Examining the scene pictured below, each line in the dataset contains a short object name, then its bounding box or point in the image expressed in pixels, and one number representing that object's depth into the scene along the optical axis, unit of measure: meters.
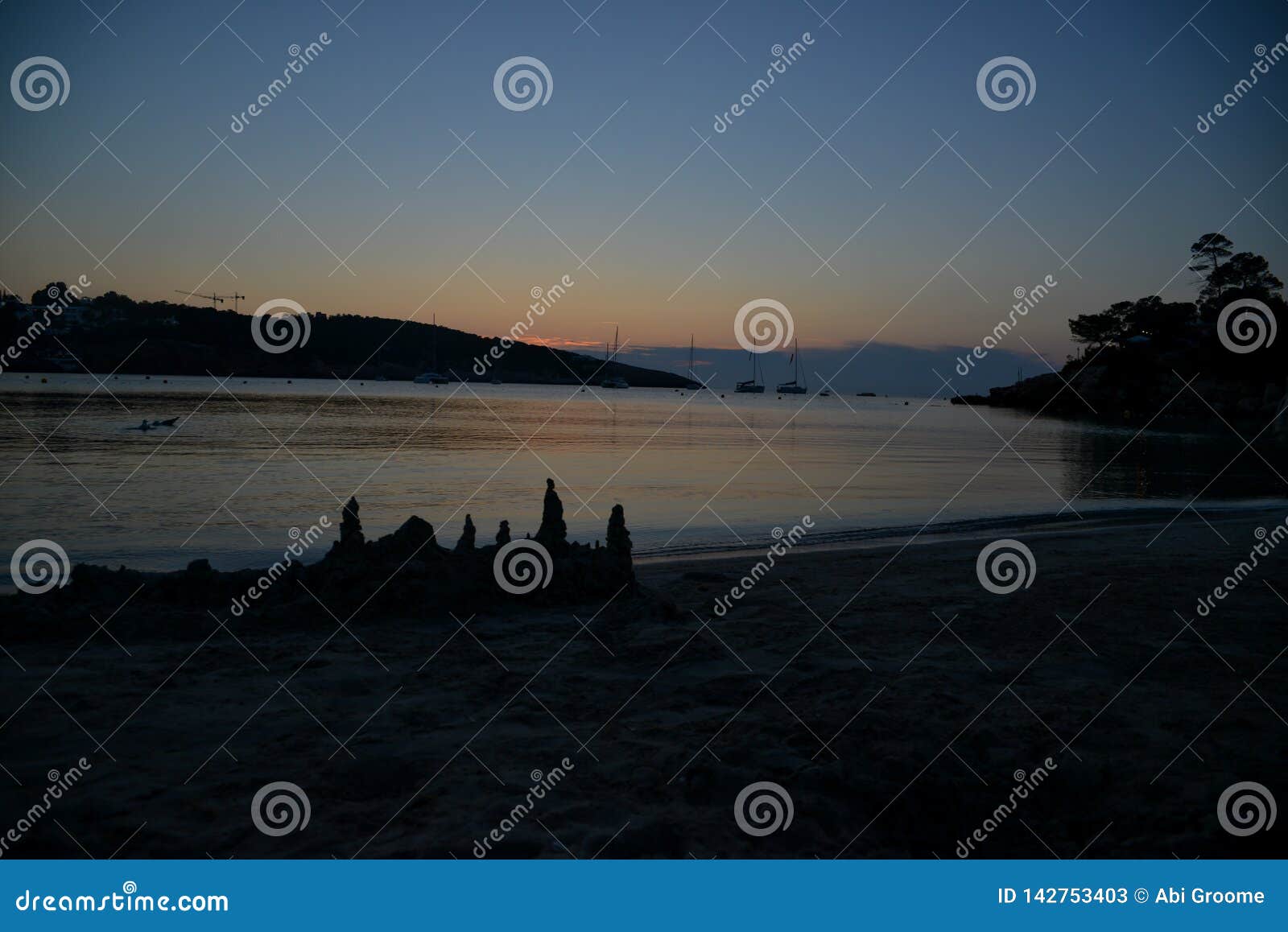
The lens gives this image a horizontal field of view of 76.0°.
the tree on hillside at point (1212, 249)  86.81
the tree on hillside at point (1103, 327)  109.81
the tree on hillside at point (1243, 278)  82.56
